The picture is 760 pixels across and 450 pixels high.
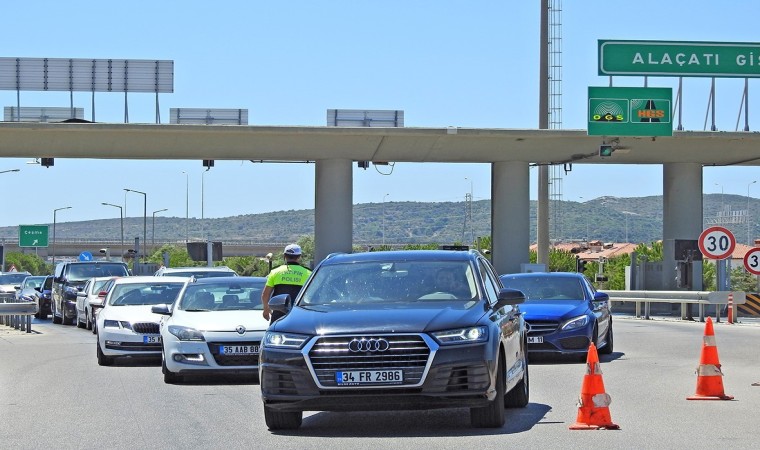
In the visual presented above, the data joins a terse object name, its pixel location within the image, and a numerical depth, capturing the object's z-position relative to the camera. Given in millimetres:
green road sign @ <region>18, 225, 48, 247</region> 107250
